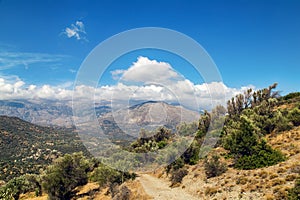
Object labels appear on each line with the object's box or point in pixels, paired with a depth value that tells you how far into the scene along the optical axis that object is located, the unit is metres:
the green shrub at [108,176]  37.50
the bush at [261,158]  27.89
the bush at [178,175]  35.59
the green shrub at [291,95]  70.46
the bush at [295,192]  16.72
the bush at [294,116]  40.88
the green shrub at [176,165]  40.25
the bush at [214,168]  30.59
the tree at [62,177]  38.29
